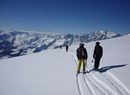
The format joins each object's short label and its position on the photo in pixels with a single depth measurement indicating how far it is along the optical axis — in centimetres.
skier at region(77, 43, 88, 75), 716
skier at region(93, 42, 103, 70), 744
